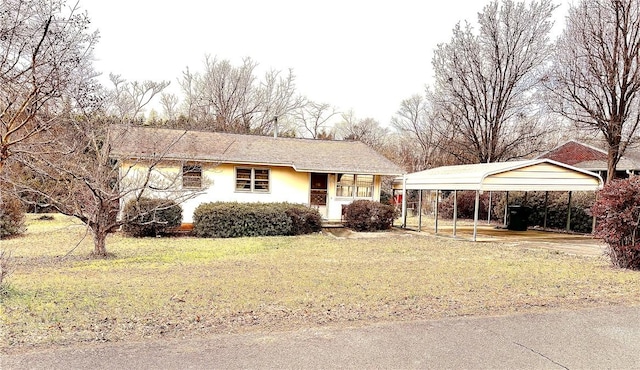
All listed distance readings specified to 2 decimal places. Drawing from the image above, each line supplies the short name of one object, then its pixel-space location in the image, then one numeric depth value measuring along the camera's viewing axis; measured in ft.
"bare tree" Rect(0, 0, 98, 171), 17.94
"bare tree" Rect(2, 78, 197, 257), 29.01
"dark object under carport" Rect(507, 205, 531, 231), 62.49
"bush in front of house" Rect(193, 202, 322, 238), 46.24
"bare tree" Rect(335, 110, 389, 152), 146.92
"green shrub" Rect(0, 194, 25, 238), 42.96
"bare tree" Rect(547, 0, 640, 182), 54.13
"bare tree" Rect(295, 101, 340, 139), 145.59
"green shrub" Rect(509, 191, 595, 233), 61.11
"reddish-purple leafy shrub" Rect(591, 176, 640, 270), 27.99
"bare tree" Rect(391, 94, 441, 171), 131.85
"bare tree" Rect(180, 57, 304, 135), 129.08
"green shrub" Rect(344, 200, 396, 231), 54.19
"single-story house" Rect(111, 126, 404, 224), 52.49
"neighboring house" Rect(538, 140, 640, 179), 79.15
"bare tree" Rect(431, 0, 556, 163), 72.59
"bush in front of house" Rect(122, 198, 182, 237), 44.42
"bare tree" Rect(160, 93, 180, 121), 113.80
